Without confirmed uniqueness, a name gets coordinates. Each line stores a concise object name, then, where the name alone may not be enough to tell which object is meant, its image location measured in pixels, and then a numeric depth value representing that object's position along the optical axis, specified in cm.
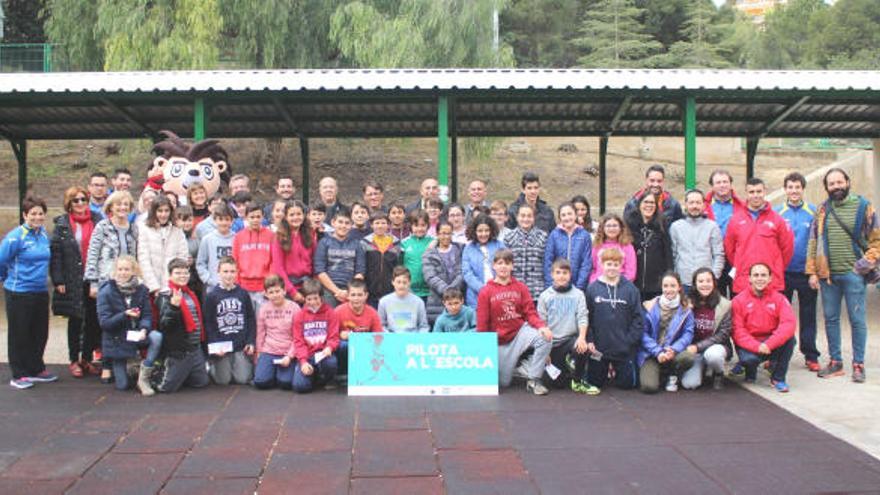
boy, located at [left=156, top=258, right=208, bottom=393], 670
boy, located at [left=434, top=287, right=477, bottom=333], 690
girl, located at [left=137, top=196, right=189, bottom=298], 700
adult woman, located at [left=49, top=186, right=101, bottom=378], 702
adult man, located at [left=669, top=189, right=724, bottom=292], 734
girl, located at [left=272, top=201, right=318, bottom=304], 726
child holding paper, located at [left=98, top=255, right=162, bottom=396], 671
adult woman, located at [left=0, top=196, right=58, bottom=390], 680
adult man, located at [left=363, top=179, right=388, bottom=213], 815
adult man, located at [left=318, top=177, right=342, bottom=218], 802
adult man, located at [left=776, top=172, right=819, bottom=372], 745
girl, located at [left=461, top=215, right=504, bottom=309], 724
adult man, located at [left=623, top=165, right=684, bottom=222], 747
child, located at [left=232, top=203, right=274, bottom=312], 722
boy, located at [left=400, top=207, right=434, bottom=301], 743
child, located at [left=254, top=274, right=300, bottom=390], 678
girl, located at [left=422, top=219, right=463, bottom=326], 727
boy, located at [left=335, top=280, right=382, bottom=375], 686
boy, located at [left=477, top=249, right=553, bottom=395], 681
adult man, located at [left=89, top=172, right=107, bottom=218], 809
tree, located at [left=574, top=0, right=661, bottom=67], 3666
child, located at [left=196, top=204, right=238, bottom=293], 729
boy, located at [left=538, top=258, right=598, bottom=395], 686
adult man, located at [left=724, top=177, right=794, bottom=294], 716
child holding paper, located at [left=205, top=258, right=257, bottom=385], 689
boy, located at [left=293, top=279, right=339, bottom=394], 673
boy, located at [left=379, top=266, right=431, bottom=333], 702
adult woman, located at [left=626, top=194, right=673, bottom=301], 743
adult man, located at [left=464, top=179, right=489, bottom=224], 798
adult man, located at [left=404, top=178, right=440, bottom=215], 813
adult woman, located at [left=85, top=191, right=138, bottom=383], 696
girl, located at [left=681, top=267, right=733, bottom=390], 684
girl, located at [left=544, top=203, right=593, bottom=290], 725
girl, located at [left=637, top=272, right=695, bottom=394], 679
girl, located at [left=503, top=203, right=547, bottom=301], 733
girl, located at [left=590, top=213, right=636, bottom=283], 721
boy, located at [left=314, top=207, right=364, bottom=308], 732
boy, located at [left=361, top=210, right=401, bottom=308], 737
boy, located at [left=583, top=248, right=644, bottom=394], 682
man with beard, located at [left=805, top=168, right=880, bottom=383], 707
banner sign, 662
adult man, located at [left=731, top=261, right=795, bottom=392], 680
